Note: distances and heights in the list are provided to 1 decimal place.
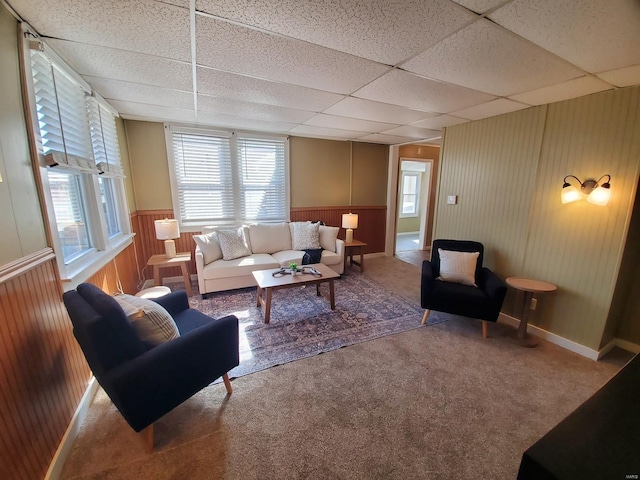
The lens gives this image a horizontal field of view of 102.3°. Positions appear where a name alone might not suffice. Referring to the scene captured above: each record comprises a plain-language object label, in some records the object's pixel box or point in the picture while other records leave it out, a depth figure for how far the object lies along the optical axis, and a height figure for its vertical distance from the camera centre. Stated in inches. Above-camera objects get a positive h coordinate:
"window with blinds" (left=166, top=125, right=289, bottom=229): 150.4 +9.6
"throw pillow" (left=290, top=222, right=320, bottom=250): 162.1 -27.3
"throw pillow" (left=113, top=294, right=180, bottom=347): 56.2 -28.4
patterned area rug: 90.8 -54.1
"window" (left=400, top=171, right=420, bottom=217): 301.3 -1.7
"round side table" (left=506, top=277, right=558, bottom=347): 92.8 -35.5
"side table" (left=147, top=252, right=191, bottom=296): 127.3 -35.0
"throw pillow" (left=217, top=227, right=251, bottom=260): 141.3 -28.7
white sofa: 132.6 -33.9
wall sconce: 81.8 +0.7
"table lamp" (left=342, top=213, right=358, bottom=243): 175.3 -20.5
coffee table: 106.5 -37.5
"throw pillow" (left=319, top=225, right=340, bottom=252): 165.6 -28.8
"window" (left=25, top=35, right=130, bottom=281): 60.9 +9.5
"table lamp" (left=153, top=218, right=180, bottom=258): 132.1 -20.4
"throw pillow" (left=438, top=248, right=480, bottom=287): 108.8 -31.6
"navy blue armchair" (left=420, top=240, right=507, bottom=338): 94.9 -38.6
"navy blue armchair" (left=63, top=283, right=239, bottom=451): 48.6 -34.1
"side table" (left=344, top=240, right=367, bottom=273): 171.0 -38.7
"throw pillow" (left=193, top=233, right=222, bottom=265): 136.0 -29.1
